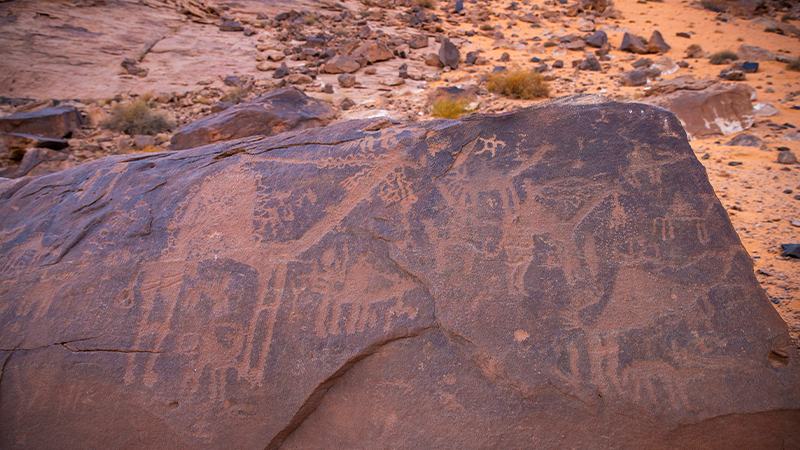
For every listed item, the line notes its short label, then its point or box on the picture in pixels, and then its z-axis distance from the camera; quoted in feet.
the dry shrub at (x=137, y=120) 19.34
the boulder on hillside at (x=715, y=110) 15.37
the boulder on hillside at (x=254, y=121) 15.49
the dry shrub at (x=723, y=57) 22.04
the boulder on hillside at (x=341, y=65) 24.40
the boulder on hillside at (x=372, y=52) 25.14
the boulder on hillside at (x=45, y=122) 18.22
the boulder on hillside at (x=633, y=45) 24.85
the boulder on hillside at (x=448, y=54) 25.09
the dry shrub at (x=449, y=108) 18.07
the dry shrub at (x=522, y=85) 19.99
